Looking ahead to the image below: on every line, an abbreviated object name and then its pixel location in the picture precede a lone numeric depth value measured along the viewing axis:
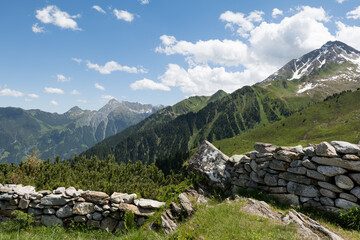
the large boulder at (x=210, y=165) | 12.81
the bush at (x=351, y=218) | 7.98
